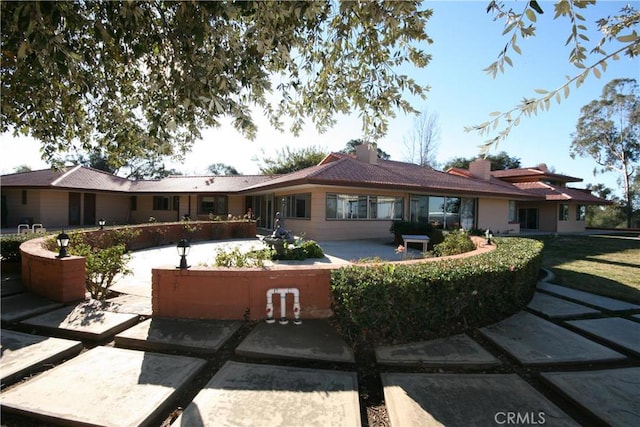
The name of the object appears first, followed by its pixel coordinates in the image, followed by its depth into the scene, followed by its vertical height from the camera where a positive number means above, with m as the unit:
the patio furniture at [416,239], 9.40 -0.85
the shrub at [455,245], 7.67 -0.86
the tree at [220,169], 55.75 +6.95
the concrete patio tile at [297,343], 3.13 -1.45
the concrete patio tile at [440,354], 3.02 -1.46
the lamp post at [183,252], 4.00 -0.58
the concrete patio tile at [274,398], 2.22 -1.51
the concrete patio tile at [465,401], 2.26 -1.50
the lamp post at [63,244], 4.62 -0.59
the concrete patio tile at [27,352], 2.76 -1.47
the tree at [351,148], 45.41 +9.18
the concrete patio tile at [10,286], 4.99 -1.41
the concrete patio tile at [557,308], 4.50 -1.45
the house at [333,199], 14.43 +0.65
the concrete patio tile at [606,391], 2.31 -1.48
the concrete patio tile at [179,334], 3.32 -1.45
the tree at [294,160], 36.00 +5.72
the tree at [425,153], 30.54 +5.78
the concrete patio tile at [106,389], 2.24 -1.50
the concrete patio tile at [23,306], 4.00 -1.43
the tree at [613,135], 31.06 +8.49
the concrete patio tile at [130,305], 4.30 -1.46
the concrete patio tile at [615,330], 3.54 -1.46
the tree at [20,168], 52.21 +6.08
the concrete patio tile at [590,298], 4.96 -1.46
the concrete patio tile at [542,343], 3.14 -1.45
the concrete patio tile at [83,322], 3.58 -1.44
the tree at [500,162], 43.16 +7.09
